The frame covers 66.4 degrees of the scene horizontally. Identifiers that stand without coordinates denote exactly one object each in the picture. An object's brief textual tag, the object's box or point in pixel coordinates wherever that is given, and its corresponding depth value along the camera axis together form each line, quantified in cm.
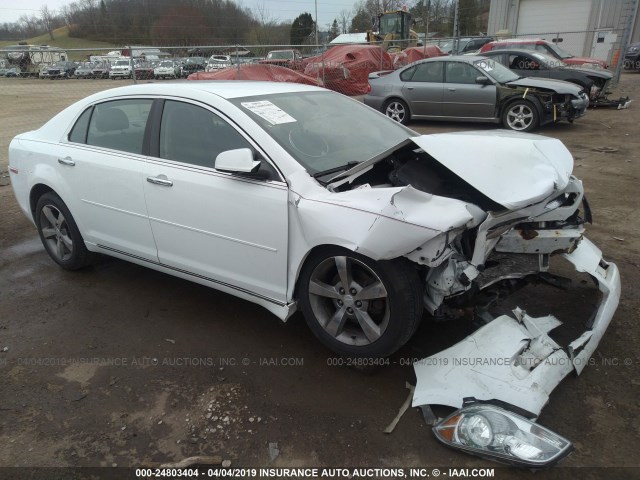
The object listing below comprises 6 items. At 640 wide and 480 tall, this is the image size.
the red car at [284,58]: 1534
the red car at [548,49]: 1441
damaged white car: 253
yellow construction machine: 2672
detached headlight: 214
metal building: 2647
